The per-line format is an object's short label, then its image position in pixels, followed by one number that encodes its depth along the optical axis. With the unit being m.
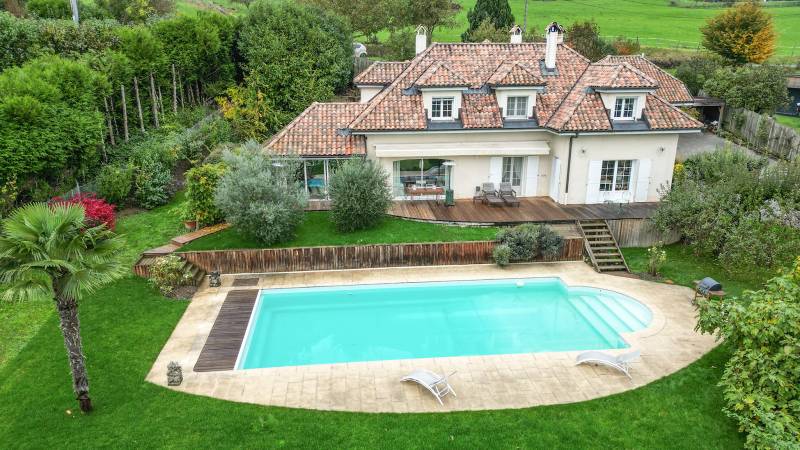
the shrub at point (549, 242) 24.78
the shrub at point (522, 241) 24.50
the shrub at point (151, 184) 28.95
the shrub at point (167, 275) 21.75
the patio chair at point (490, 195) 28.77
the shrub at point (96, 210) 24.42
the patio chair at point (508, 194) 28.69
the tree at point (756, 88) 42.25
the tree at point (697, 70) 49.00
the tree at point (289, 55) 39.59
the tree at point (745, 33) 49.56
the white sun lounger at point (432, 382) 15.41
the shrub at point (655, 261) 23.67
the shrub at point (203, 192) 25.38
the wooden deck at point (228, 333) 17.28
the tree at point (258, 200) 23.64
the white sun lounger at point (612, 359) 16.65
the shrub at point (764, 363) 13.16
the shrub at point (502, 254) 24.23
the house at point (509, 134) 28.36
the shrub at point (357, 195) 25.14
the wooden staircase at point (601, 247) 24.62
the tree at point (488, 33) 53.36
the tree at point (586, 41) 53.31
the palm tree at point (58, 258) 12.44
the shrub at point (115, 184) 28.14
